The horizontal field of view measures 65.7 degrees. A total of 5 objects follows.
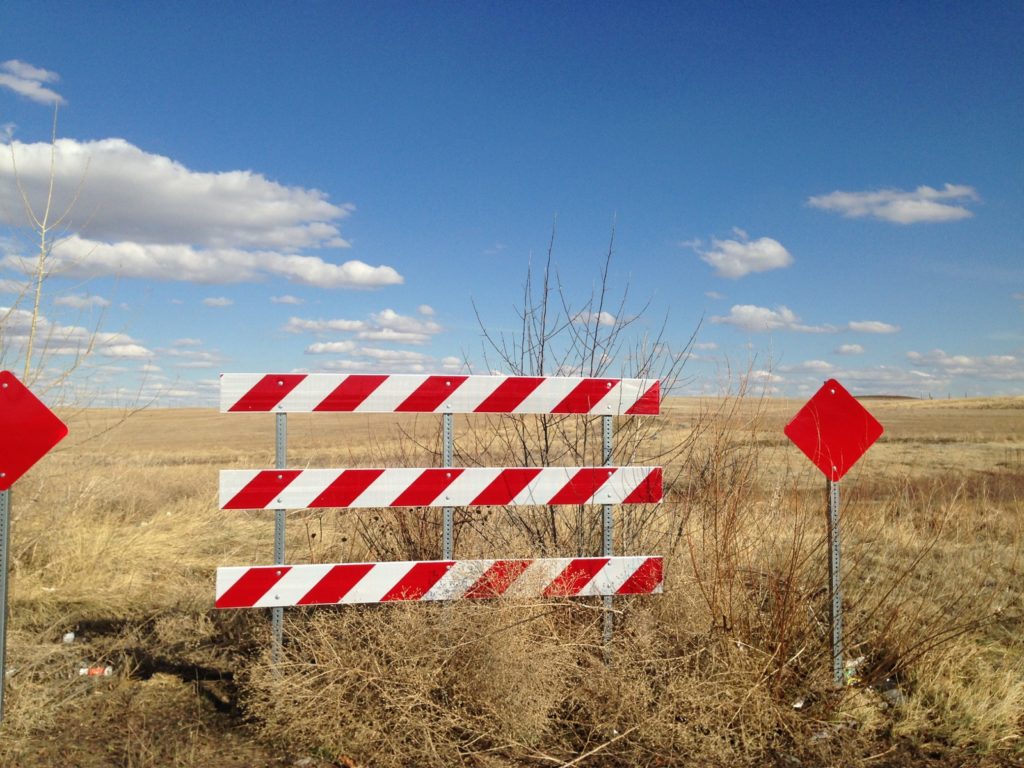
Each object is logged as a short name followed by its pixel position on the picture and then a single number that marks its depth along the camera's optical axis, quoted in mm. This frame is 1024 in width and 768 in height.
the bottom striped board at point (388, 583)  4613
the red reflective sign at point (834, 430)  4828
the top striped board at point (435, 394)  4754
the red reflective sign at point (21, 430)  4477
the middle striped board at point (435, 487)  4652
